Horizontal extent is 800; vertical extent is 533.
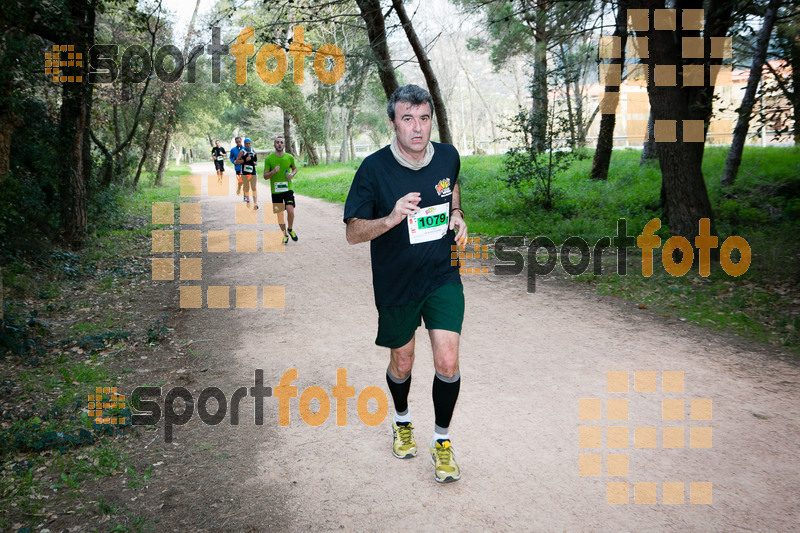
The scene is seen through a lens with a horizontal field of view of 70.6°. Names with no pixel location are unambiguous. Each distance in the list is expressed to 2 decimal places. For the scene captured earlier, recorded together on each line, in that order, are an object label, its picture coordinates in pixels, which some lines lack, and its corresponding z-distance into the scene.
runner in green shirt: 11.47
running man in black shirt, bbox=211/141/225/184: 26.55
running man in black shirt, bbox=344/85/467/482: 3.40
